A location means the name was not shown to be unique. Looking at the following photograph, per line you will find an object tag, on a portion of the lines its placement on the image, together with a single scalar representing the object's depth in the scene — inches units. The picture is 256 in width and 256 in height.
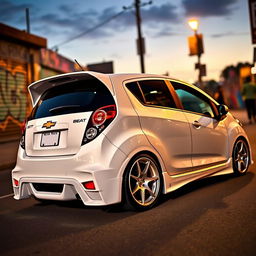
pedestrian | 647.8
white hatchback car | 170.7
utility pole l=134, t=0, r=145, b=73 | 932.9
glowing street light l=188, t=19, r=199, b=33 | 701.3
